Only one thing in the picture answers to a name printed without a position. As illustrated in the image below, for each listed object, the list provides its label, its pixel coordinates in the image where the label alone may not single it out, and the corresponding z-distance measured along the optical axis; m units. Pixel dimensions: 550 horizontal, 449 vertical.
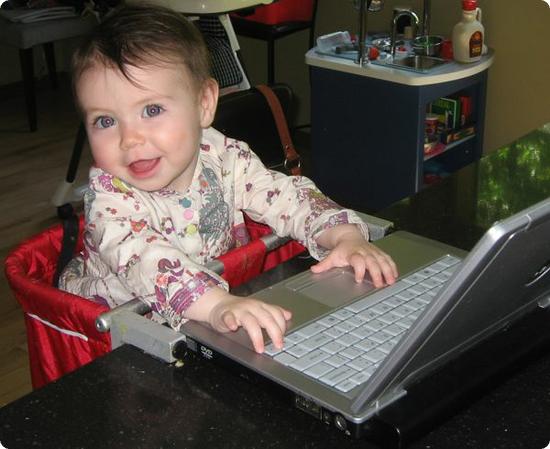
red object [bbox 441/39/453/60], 2.93
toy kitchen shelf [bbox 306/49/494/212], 2.80
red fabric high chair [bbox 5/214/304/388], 1.01
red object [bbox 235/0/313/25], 3.52
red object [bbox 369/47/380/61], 2.93
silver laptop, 0.63
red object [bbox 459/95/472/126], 3.09
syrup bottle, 2.81
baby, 0.99
